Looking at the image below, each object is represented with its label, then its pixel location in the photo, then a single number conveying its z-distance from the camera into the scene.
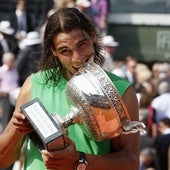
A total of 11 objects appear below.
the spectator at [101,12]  22.75
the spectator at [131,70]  18.42
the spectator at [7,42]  17.92
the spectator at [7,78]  13.80
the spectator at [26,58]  14.87
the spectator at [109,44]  17.56
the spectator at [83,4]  18.70
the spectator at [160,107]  14.46
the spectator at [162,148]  12.16
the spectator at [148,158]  12.15
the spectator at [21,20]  20.89
